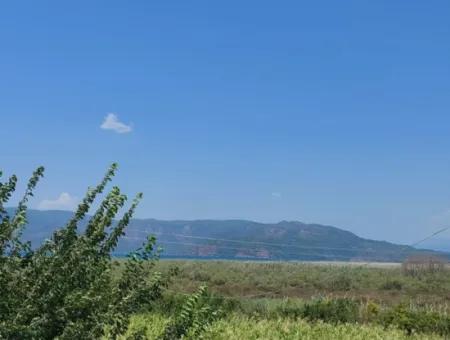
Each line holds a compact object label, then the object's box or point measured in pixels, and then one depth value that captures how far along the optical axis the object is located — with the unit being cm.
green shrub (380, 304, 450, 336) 1603
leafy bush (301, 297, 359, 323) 1797
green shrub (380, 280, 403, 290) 3372
